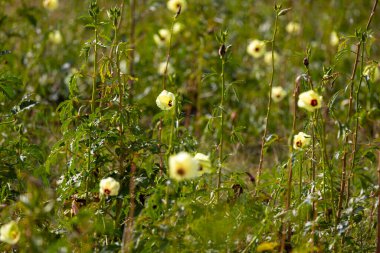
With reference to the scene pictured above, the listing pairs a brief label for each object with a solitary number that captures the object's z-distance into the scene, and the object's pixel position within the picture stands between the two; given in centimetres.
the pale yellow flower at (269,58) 967
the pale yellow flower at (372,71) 473
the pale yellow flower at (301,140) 485
